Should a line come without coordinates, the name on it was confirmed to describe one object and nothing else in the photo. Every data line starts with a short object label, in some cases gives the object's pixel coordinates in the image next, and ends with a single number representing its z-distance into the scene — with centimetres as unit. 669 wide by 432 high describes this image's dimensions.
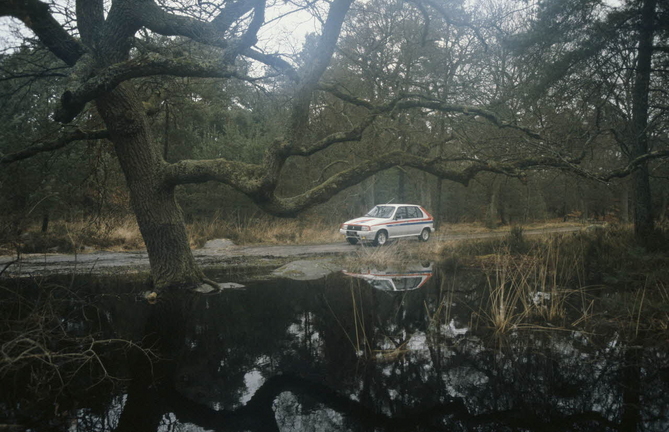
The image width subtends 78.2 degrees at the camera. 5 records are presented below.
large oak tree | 601
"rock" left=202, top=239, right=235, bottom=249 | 1592
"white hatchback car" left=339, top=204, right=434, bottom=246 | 1554
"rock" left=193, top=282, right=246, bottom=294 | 797
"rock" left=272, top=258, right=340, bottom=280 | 994
